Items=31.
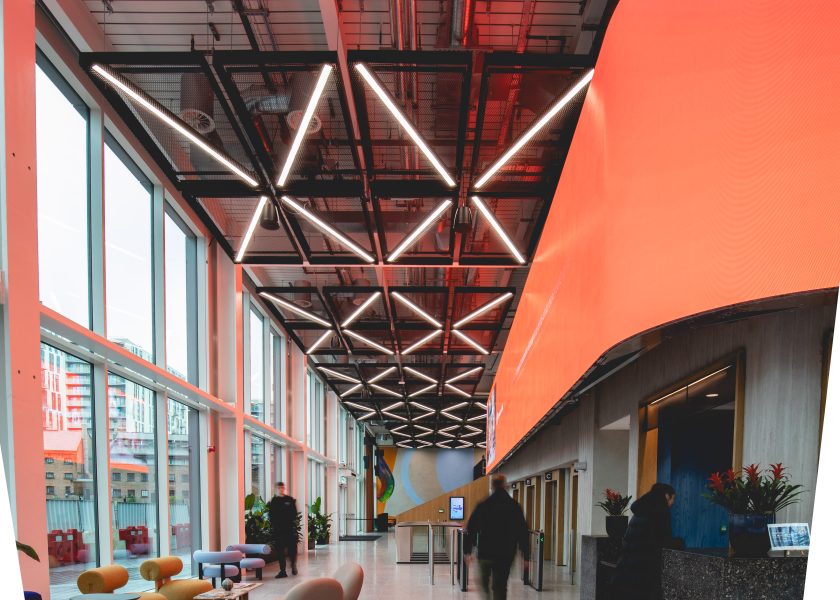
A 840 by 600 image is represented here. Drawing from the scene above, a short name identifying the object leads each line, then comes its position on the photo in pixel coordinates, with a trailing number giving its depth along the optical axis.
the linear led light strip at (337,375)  21.53
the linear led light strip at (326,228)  8.77
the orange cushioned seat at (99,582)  6.25
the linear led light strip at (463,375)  20.18
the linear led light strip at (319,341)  15.98
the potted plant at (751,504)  4.12
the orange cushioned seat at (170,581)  7.45
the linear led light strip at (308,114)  6.18
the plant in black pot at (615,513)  7.34
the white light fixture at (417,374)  19.86
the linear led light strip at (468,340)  15.05
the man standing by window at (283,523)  13.12
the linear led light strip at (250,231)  8.86
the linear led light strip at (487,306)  12.27
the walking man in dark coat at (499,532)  6.26
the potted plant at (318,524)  20.61
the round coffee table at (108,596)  5.67
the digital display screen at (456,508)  32.94
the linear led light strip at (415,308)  12.29
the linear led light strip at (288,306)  13.55
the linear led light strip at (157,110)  6.43
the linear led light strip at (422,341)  14.89
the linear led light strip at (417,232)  8.58
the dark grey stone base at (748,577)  3.88
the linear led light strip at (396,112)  5.99
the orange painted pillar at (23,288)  4.99
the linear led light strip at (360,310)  12.49
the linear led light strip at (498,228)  8.54
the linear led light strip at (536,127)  6.27
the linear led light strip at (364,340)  15.40
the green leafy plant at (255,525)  13.58
